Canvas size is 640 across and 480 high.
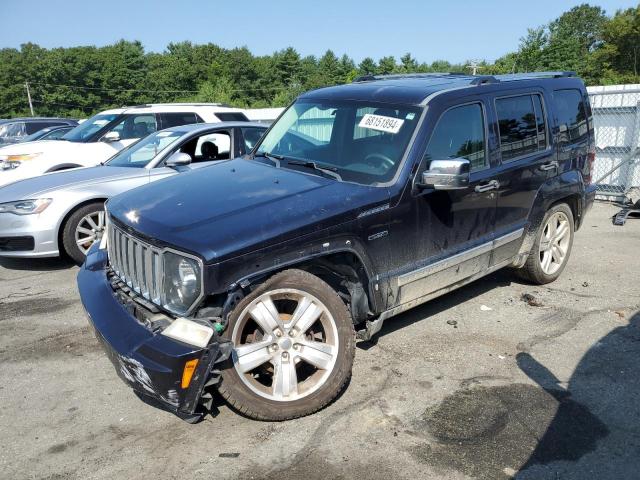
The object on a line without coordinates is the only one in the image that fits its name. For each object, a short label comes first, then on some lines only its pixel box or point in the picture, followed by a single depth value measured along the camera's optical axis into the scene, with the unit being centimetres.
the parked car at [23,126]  1850
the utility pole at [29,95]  7571
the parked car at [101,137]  959
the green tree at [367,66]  7699
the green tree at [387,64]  7538
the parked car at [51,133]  1532
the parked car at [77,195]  622
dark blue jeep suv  305
